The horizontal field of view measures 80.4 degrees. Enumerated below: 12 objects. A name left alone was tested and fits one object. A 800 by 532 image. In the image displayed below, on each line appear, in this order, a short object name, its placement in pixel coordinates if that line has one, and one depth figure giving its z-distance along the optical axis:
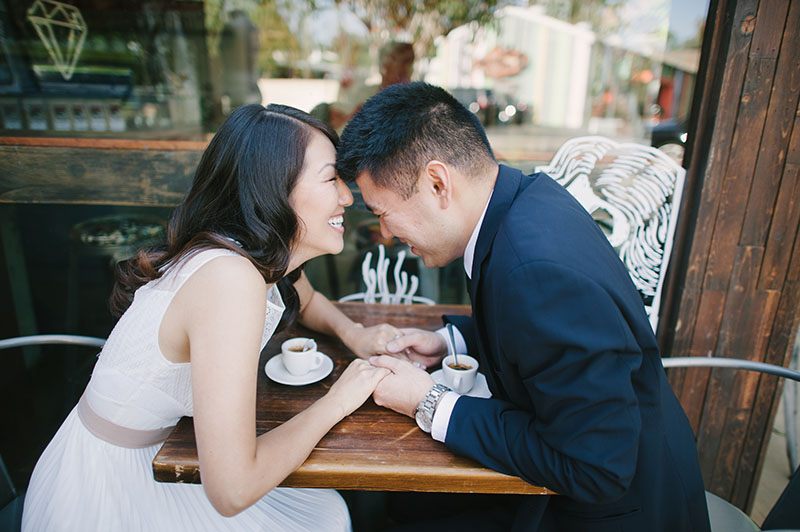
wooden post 1.87
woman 1.12
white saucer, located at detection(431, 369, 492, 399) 1.48
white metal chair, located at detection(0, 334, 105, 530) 1.47
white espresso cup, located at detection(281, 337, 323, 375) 1.50
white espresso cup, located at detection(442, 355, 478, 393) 1.43
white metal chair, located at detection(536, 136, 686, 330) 2.17
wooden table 1.14
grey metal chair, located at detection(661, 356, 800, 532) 1.45
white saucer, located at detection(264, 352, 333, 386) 1.49
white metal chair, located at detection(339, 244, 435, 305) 2.62
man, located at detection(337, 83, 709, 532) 1.03
